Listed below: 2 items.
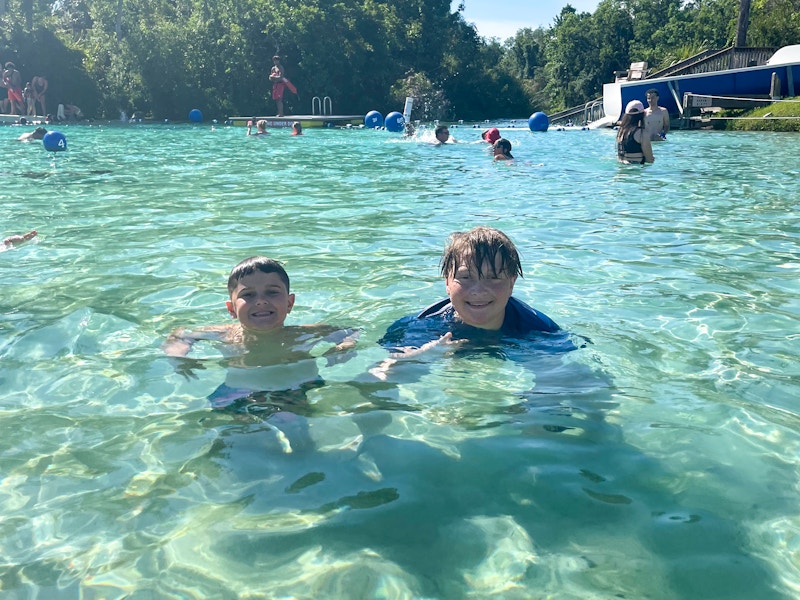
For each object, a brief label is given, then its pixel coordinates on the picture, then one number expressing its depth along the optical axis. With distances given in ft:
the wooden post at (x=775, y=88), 89.97
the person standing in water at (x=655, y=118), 54.95
